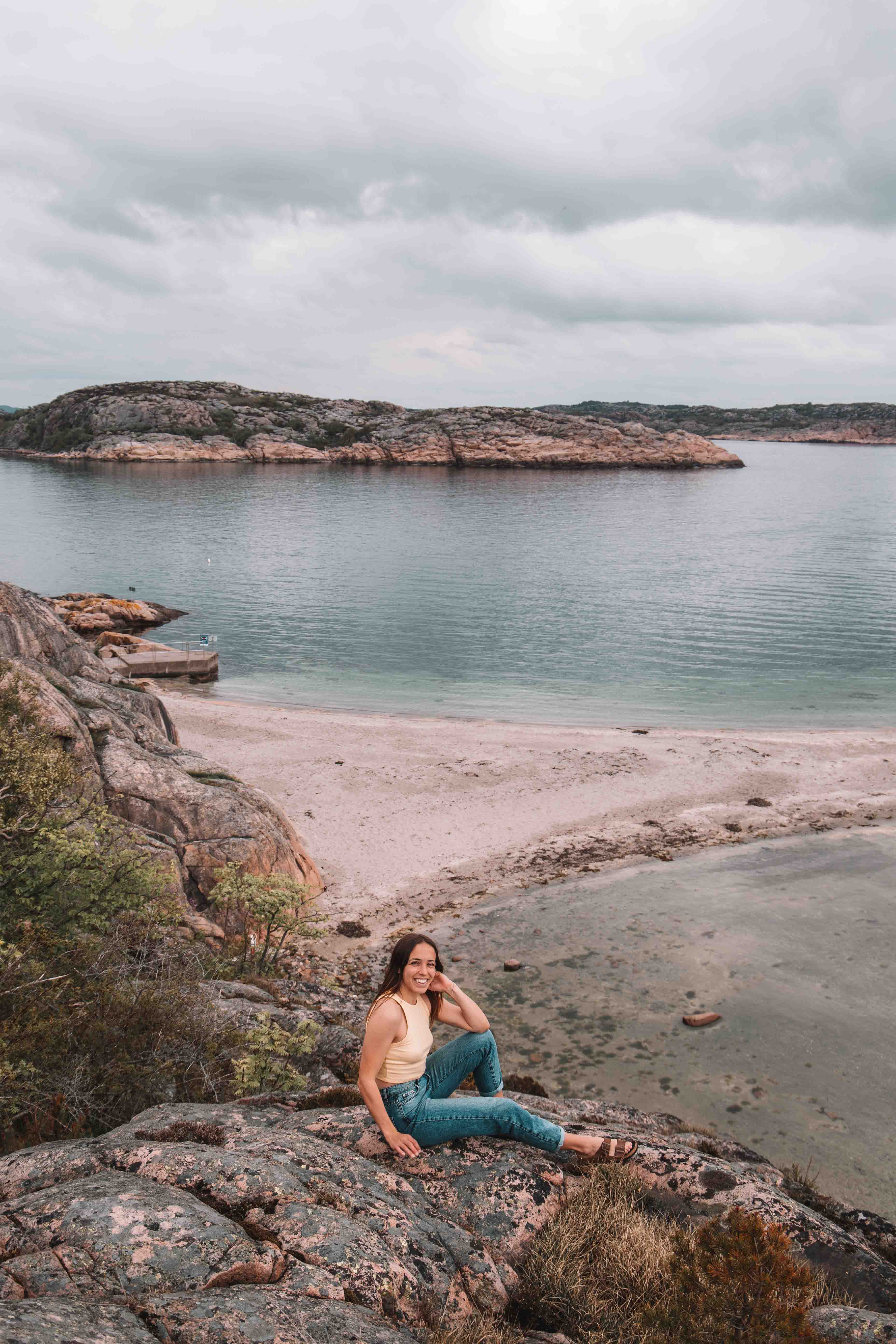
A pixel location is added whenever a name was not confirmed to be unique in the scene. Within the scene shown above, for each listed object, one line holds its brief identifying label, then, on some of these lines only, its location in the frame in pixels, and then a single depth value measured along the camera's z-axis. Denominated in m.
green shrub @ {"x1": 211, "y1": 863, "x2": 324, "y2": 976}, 11.56
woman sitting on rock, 5.61
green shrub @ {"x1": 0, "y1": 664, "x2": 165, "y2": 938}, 8.48
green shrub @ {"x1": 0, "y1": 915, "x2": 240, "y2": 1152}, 6.18
